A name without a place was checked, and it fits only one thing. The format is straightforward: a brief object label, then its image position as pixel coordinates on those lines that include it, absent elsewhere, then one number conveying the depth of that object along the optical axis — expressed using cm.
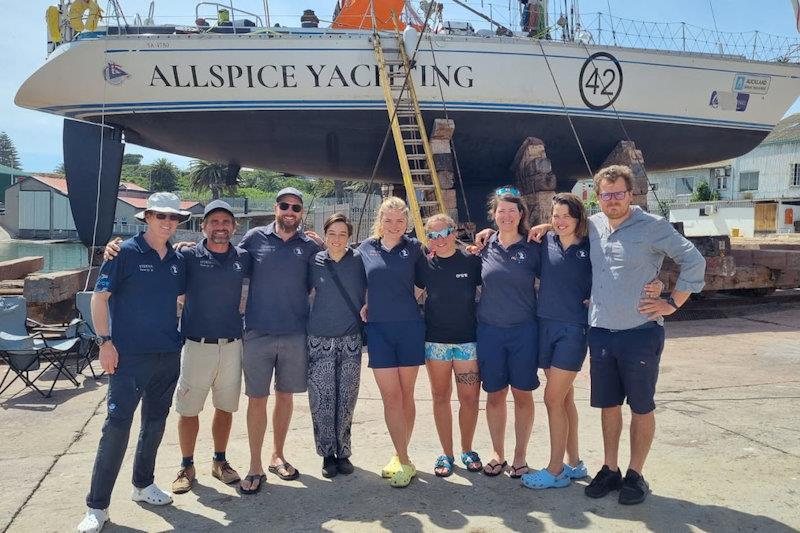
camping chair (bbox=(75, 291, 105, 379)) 590
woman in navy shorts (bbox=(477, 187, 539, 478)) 338
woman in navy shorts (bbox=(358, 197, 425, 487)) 348
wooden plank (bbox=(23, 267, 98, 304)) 763
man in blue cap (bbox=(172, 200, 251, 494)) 338
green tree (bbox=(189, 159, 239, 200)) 5295
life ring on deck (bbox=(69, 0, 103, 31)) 856
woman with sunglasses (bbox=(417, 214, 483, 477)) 348
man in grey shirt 307
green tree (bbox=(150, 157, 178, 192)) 6431
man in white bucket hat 297
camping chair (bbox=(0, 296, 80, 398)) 523
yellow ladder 827
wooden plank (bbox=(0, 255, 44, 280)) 973
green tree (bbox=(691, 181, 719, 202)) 3666
